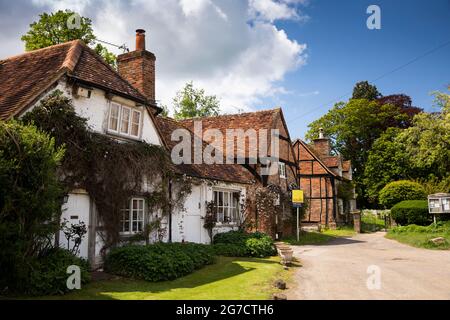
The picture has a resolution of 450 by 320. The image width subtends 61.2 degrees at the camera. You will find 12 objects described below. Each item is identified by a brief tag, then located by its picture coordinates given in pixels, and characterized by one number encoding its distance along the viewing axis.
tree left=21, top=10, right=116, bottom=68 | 23.95
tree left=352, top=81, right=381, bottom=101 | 53.56
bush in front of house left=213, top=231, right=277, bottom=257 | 14.91
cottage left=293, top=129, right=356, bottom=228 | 32.09
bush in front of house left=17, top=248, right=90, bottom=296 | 7.58
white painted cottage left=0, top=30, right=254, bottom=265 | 10.49
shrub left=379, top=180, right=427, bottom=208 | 30.91
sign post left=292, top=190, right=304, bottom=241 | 21.16
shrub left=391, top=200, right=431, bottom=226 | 26.30
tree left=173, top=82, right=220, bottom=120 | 45.38
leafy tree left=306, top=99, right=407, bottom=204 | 46.91
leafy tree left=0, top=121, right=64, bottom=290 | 7.21
